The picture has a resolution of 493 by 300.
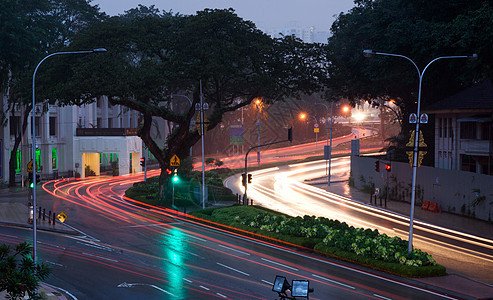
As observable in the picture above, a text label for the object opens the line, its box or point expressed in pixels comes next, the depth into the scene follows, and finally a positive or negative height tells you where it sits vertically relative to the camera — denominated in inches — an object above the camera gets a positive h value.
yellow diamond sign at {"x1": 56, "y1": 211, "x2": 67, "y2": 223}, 1602.4 -232.6
